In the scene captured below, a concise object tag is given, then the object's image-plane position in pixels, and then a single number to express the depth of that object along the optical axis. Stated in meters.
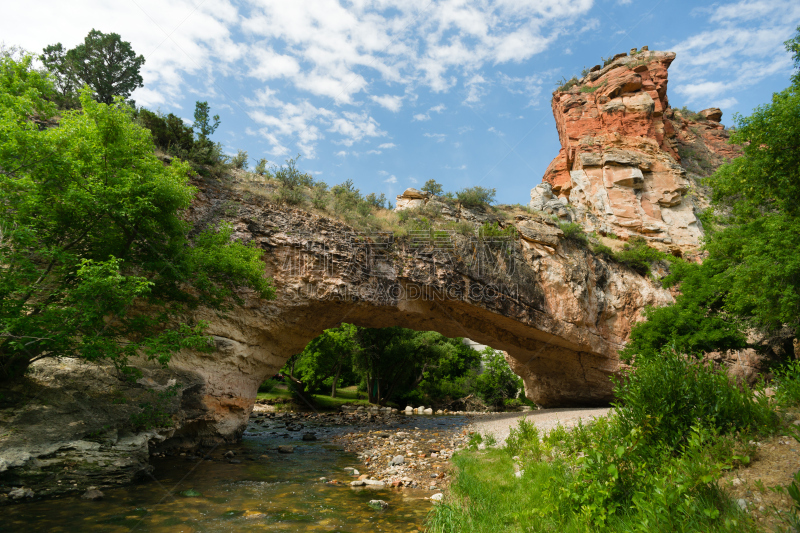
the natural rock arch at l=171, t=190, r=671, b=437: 15.25
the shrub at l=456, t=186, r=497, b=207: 23.33
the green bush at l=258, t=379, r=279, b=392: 33.52
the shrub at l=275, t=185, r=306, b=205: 17.45
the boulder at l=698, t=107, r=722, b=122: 39.38
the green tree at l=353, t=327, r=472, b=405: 29.86
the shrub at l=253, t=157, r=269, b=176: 19.23
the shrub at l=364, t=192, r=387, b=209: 22.16
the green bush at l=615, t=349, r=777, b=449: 5.40
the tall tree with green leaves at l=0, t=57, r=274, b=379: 7.32
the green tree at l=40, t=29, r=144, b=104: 20.28
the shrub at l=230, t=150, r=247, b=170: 19.33
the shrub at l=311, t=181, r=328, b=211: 18.11
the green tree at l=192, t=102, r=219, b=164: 16.73
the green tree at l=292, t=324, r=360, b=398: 29.84
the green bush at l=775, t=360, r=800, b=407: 5.68
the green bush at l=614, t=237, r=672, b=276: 22.91
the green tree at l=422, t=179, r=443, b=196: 24.34
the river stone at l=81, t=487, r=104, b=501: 7.50
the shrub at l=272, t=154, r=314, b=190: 19.11
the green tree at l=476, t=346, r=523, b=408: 35.28
